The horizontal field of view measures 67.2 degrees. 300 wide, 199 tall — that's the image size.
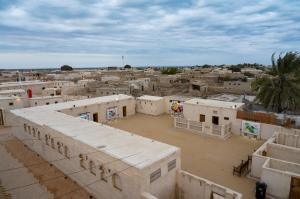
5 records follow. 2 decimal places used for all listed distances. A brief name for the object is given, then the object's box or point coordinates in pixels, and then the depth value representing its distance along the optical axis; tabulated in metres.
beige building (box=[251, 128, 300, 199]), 11.87
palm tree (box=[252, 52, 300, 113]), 22.64
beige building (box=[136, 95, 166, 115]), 29.89
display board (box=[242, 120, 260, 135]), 20.57
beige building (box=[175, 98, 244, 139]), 21.58
